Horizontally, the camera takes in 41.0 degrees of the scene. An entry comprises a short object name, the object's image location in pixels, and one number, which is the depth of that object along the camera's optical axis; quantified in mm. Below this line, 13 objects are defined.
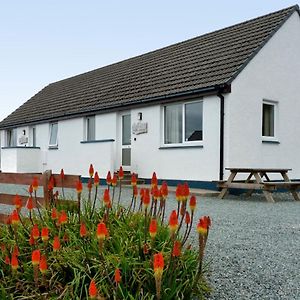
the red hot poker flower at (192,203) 2752
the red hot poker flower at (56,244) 2767
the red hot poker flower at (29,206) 3286
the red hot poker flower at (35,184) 3490
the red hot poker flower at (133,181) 3395
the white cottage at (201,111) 11859
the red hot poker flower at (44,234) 2763
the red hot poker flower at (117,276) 2441
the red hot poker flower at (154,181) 3095
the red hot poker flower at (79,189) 3291
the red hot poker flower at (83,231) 2774
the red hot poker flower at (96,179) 3429
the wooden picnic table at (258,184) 9719
